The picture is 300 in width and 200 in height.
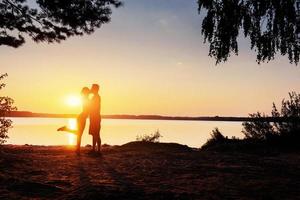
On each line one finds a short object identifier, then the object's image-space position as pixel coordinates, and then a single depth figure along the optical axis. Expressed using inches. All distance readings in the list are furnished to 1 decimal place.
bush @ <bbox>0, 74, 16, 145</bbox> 600.7
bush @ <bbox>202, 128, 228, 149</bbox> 833.9
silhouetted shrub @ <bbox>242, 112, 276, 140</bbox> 827.4
